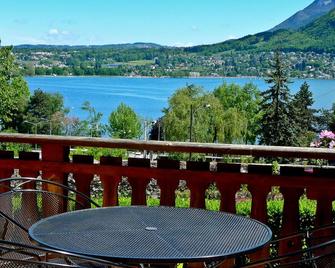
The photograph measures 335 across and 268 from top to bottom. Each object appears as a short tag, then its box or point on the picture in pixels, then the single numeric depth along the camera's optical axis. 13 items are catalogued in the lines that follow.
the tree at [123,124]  60.44
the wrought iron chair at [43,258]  1.85
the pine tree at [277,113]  53.53
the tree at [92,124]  55.00
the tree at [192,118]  55.84
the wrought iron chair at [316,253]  1.98
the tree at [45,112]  68.00
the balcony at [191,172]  3.07
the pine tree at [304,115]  55.21
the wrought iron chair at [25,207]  2.71
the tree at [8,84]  51.72
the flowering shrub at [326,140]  5.77
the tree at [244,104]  60.42
